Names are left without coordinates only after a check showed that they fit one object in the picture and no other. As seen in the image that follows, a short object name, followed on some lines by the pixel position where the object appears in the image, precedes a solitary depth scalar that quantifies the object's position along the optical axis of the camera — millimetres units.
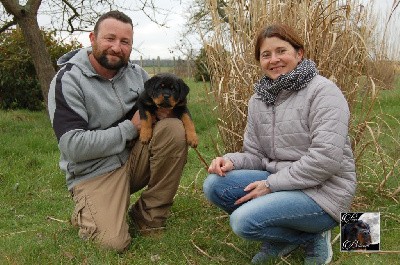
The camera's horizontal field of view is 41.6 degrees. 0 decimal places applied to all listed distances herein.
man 3586
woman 2844
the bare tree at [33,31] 8250
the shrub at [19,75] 10930
